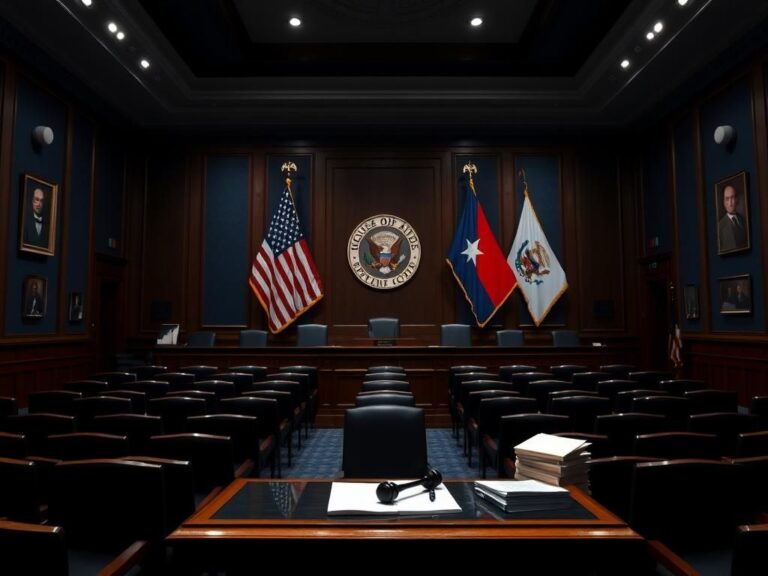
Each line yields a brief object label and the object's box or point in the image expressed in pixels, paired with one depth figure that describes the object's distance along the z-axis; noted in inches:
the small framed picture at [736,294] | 286.0
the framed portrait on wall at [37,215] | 286.7
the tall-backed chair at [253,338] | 355.3
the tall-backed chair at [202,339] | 369.5
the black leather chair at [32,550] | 53.1
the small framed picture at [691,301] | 334.6
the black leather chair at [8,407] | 158.1
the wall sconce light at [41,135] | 294.2
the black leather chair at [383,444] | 112.5
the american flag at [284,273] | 390.9
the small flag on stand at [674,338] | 335.6
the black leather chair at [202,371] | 255.0
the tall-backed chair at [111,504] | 76.0
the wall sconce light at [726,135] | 295.7
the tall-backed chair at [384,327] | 354.9
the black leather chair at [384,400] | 138.3
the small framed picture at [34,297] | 288.0
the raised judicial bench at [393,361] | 287.1
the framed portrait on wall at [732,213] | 288.0
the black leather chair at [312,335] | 363.6
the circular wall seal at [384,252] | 403.5
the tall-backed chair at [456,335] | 365.4
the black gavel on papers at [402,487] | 65.2
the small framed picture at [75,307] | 332.2
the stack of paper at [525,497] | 64.6
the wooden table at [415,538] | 57.0
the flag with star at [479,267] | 391.9
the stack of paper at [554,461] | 73.4
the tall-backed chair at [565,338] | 363.9
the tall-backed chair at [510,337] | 358.0
